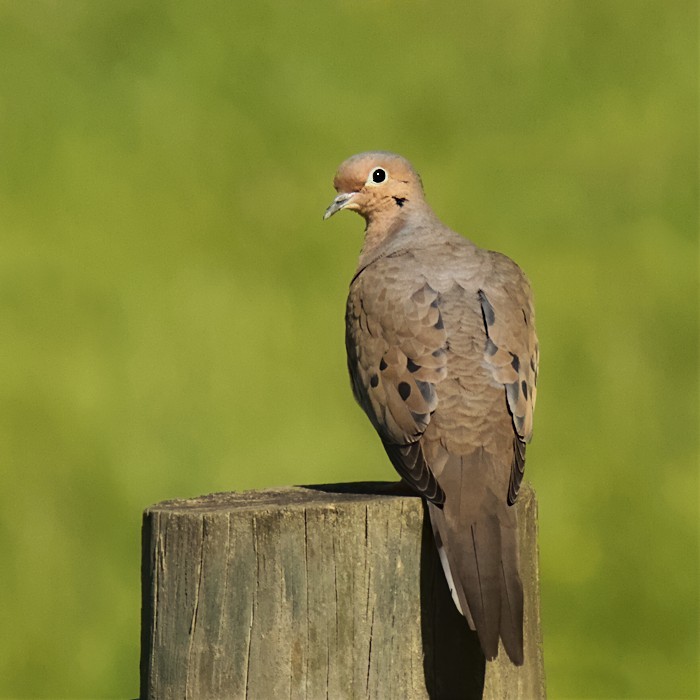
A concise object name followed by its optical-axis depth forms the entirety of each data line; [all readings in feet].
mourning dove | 30.60
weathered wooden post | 30.04
